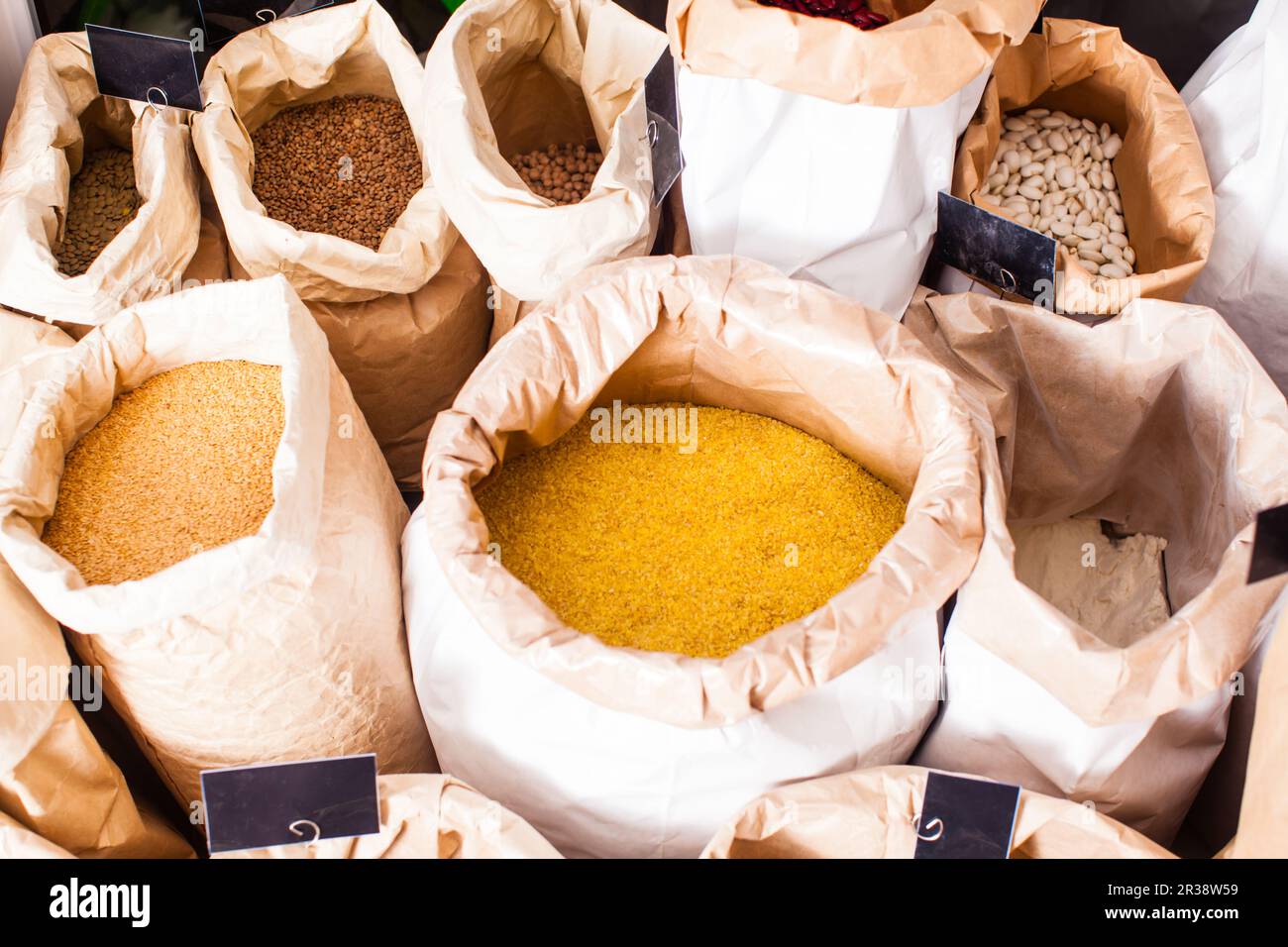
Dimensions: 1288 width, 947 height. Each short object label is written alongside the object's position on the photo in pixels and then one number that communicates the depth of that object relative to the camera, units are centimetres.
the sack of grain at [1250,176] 118
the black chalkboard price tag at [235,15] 141
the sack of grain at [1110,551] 84
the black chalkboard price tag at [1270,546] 73
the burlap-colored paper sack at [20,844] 83
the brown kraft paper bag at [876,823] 87
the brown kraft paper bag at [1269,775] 80
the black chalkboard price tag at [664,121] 112
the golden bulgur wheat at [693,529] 98
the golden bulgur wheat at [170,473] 92
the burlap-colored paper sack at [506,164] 111
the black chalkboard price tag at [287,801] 83
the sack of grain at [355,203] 119
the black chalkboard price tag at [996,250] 108
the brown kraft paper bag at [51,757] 87
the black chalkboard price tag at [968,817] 86
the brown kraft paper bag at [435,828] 88
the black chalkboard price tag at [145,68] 118
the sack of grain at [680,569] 84
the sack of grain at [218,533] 87
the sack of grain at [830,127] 95
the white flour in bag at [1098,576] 117
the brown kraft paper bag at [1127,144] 112
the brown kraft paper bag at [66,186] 110
